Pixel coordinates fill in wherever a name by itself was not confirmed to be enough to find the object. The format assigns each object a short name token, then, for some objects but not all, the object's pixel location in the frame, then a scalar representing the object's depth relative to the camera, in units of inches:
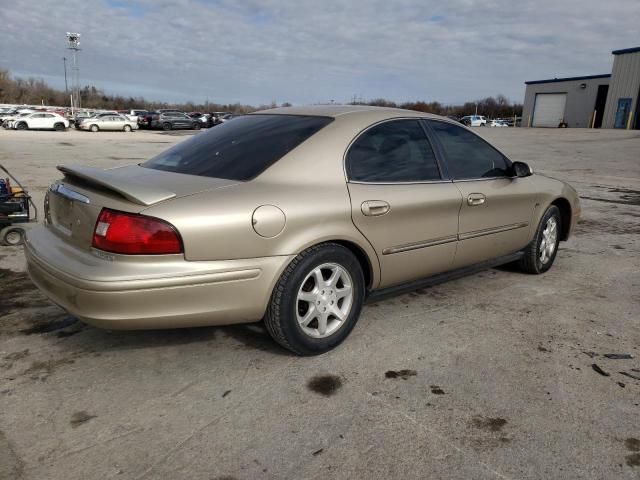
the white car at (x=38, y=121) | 1379.2
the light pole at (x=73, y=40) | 2634.1
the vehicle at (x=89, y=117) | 1455.5
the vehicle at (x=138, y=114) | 1513.2
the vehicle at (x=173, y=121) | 1690.5
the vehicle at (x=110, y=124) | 1444.4
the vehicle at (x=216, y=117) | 1844.2
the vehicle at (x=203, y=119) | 1790.2
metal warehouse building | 1555.1
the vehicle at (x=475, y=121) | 2177.7
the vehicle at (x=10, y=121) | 1364.4
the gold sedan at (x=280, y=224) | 102.7
